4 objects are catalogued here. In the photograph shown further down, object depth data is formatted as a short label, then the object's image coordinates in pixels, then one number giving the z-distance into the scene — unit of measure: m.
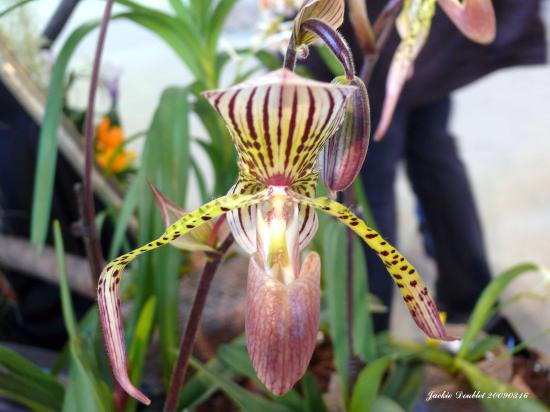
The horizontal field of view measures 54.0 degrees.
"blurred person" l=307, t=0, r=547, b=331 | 0.89
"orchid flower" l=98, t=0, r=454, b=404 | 0.32
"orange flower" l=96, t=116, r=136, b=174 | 1.09
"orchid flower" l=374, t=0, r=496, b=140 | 0.51
